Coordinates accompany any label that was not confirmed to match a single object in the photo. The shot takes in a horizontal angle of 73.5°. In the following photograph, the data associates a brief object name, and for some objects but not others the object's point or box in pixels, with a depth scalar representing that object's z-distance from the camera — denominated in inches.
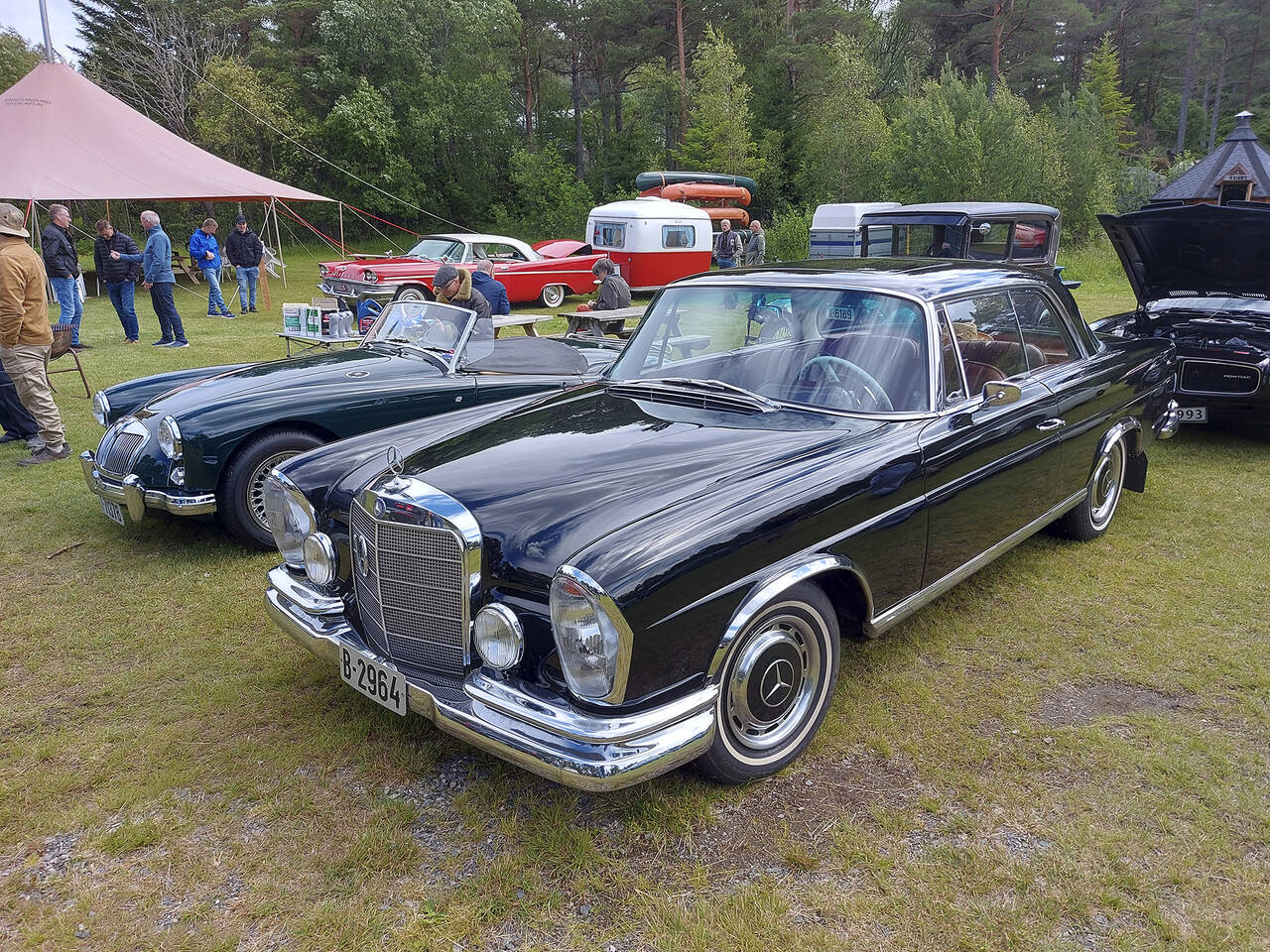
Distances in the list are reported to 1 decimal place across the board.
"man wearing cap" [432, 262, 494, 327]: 283.9
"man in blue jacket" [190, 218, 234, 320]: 639.1
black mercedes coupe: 97.7
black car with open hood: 260.1
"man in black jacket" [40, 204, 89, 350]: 478.6
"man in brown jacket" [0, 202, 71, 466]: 255.9
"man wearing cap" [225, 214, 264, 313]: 666.2
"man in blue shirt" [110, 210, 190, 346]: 494.0
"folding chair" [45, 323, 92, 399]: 330.3
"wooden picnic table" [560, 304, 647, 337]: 420.5
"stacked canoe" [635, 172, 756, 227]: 988.6
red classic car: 631.2
